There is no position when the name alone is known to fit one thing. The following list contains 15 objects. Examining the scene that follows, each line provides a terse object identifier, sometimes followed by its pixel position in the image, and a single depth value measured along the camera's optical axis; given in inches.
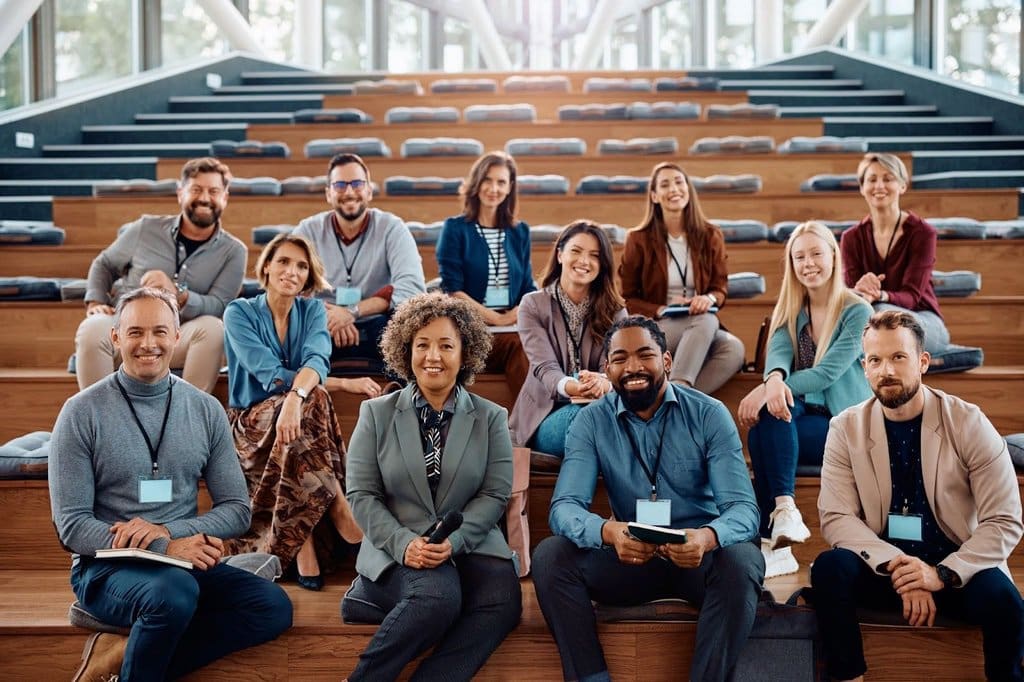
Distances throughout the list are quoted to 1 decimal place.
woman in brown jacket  121.5
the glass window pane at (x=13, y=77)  221.6
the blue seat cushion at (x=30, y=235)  149.3
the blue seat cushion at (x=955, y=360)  113.7
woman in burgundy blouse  117.4
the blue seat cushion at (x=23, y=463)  102.9
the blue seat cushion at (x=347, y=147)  190.4
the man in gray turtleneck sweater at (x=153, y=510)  79.5
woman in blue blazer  126.9
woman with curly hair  81.7
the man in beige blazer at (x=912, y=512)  80.1
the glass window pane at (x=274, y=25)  352.2
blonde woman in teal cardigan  96.6
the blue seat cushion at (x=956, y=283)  130.0
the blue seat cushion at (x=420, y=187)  166.6
